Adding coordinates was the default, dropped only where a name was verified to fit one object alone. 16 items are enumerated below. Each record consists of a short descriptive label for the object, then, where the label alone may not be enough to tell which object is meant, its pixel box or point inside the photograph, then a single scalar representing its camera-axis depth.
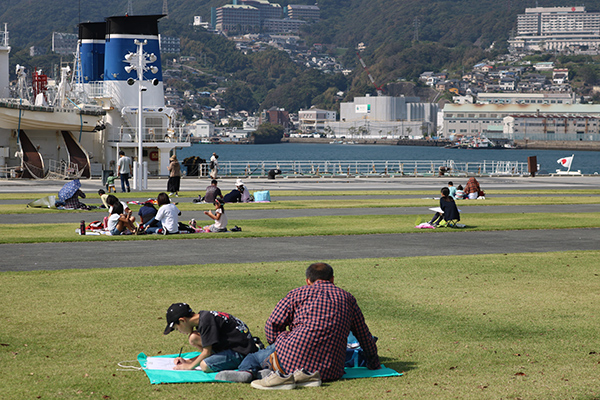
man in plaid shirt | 7.59
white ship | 47.12
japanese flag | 60.00
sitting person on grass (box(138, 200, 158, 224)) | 19.56
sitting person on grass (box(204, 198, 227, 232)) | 19.92
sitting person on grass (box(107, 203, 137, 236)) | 18.92
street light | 36.91
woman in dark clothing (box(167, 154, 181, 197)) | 33.19
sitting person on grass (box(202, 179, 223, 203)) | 28.03
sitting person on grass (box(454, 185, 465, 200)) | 33.19
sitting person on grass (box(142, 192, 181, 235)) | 19.42
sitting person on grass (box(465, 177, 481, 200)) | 33.53
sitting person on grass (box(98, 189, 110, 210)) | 23.88
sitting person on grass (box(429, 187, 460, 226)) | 21.53
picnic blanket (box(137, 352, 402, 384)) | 7.61
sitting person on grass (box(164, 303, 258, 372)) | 7.85
